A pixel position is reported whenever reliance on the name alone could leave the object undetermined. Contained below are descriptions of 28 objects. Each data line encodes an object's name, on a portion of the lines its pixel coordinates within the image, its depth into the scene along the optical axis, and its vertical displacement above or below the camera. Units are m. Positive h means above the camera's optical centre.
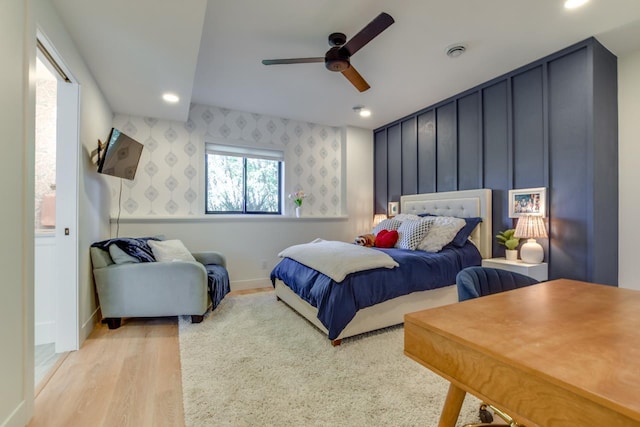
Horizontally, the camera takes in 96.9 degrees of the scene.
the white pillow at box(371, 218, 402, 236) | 3.72 -0.13
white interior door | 2.19 +0.01
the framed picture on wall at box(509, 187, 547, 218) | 2.78 +0.13
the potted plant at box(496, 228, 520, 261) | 2.94 -0.29
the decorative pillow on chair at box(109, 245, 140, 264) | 2.64 -0.36
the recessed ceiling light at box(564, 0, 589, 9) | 2.06 +1.55
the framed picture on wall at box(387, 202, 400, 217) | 4.55 +0.12
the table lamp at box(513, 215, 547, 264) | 2.73 -0.19
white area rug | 1.50 -1.05
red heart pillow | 3.41 -0.29
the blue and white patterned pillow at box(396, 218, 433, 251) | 3.18 -0.20
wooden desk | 0.51 -0.31
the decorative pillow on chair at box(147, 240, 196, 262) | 2.86 -0.36
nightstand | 2.68 -0.52
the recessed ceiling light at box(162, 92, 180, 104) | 2.98 +1.29
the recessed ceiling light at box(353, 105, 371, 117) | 4.05 +1.55
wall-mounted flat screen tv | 2.54 +0.59
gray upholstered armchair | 2.56 -0.65
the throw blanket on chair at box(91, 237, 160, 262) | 2.66 -0.29
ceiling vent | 2.60 +1.55
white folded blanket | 2.31 -0.38
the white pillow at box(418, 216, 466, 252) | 3.07 -0.21
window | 4.11 +0.56
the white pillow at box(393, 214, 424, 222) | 3.65 -0.02
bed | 2.27 -0.69
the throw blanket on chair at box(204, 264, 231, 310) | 2.81 -0.69
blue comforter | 2.22 -0.58
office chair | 1.32 -0.34
